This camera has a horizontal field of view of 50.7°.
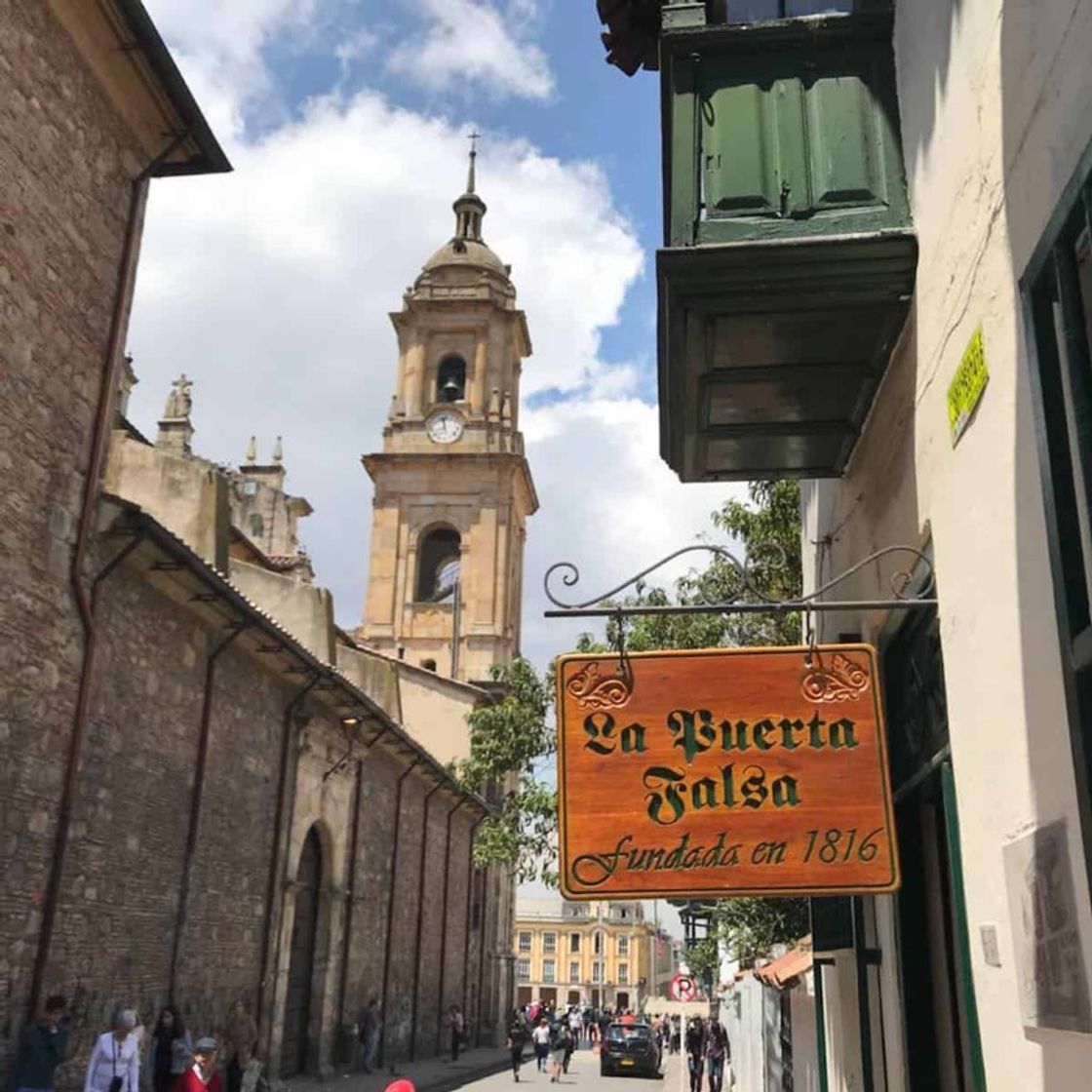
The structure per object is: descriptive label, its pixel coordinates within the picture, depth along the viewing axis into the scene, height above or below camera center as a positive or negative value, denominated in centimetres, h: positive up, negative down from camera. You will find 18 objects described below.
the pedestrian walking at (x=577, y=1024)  4266 -267
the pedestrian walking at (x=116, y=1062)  1006 -100
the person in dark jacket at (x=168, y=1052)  1234 -111
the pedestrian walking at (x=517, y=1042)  2628 -199
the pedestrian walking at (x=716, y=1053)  2275 -189
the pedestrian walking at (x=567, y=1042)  3125 -240
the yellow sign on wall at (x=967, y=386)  355 +173
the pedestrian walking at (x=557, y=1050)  2784 -252
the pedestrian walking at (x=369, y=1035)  2148 -156
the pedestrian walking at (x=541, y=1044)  2927 -225
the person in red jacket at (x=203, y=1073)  922 -99
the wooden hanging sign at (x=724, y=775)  393 +59
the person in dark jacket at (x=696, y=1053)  2475 -211
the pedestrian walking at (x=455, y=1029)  2828 -185
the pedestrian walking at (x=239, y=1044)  1337 -114
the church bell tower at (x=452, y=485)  4381 +1725
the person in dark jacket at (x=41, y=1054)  919 -87
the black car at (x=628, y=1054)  3027 -252
